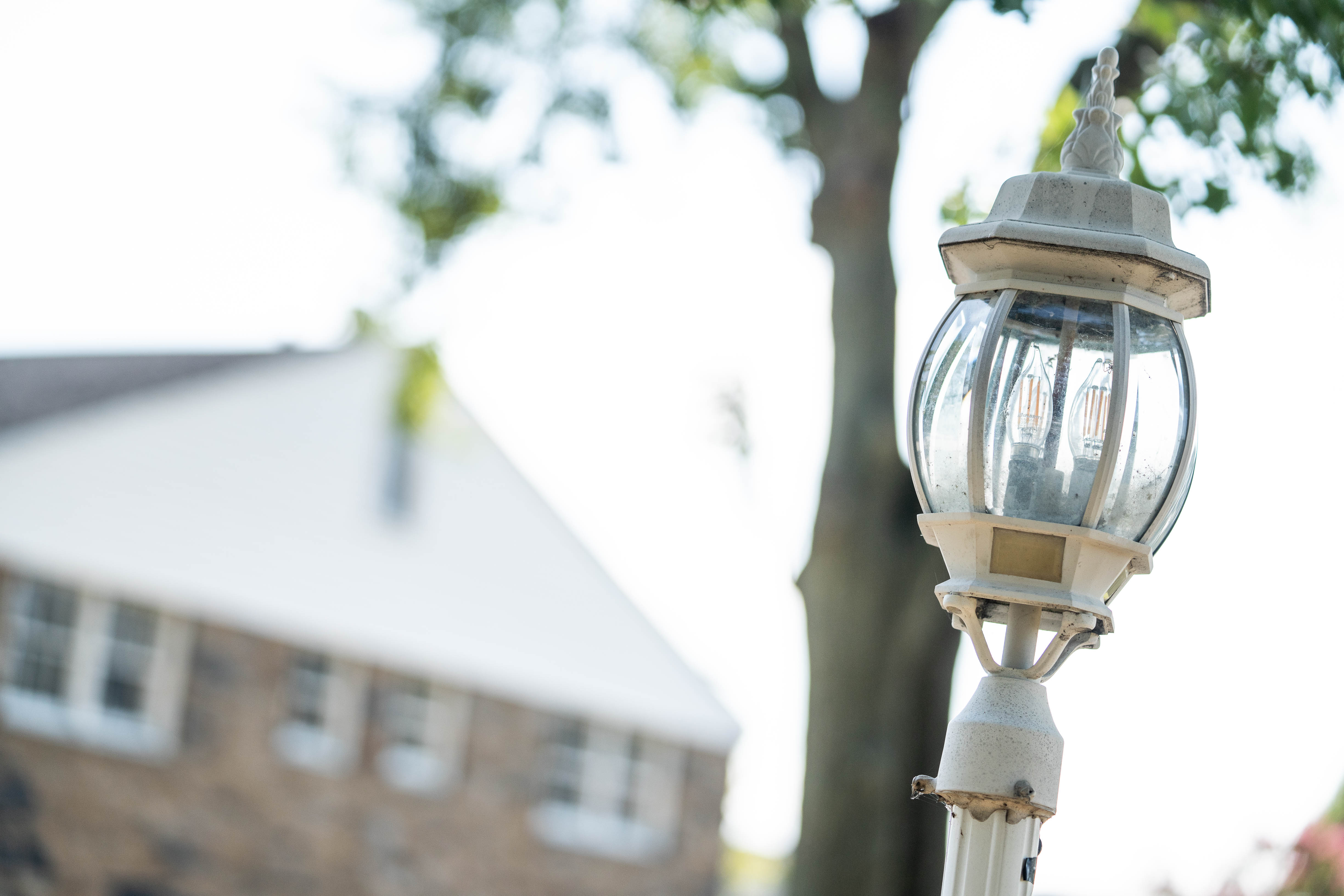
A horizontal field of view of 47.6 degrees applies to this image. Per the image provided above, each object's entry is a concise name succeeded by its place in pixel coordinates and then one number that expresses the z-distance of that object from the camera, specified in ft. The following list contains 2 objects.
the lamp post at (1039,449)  7.09
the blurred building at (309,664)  55.16
